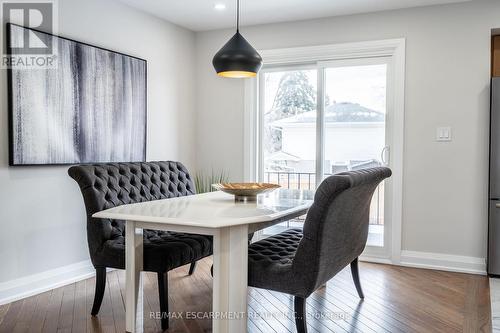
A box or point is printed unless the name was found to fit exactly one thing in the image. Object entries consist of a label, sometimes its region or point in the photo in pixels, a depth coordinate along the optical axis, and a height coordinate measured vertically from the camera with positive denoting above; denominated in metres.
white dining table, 2.12 -0.44
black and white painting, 3.02 +0.34
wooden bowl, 2.76 -0.24
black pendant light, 2.61 +0.56
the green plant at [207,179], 4.86 -0.32
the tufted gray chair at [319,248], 2.06 -0.49
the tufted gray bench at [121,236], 2.50 -0.54
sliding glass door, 4.16 +0.29
